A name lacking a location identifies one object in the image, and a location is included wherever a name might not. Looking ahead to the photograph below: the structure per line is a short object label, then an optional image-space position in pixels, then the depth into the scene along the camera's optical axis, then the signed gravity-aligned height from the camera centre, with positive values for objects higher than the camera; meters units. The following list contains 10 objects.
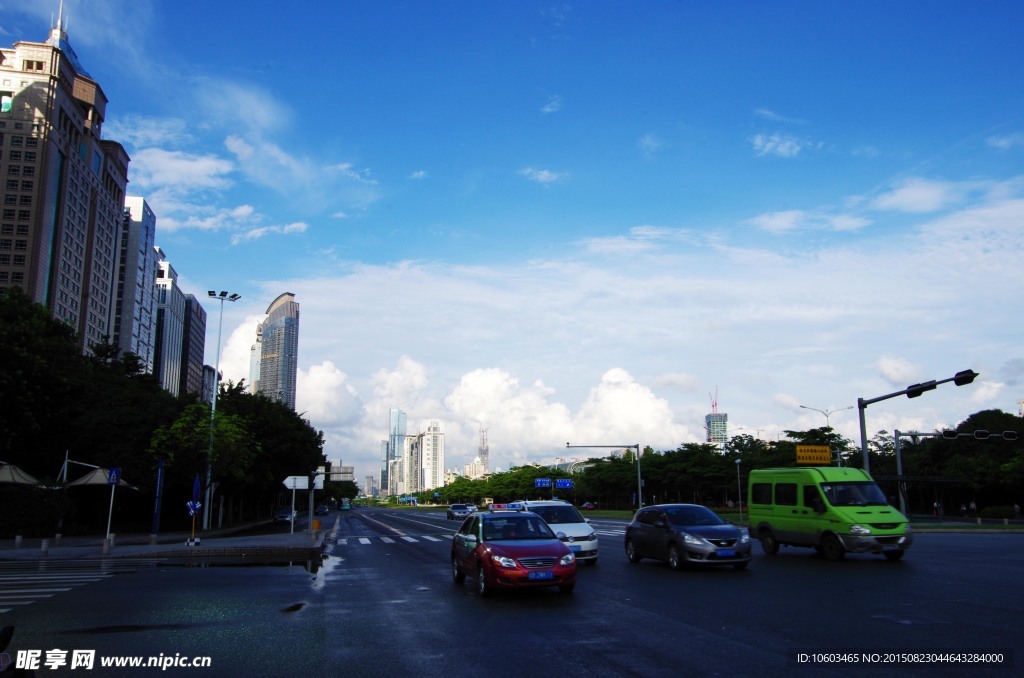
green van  17.41 -1.11
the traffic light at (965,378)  25.58 +3.12
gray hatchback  16.09 -1.54
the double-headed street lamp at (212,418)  40.88 +2.94
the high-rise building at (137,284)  153.62 +39.96
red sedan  12.47 -1.43
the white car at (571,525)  18.47 -1.42
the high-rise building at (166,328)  186.12 +36.27
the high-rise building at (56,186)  117.06 +47.41
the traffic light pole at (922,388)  25.62 +2.96
